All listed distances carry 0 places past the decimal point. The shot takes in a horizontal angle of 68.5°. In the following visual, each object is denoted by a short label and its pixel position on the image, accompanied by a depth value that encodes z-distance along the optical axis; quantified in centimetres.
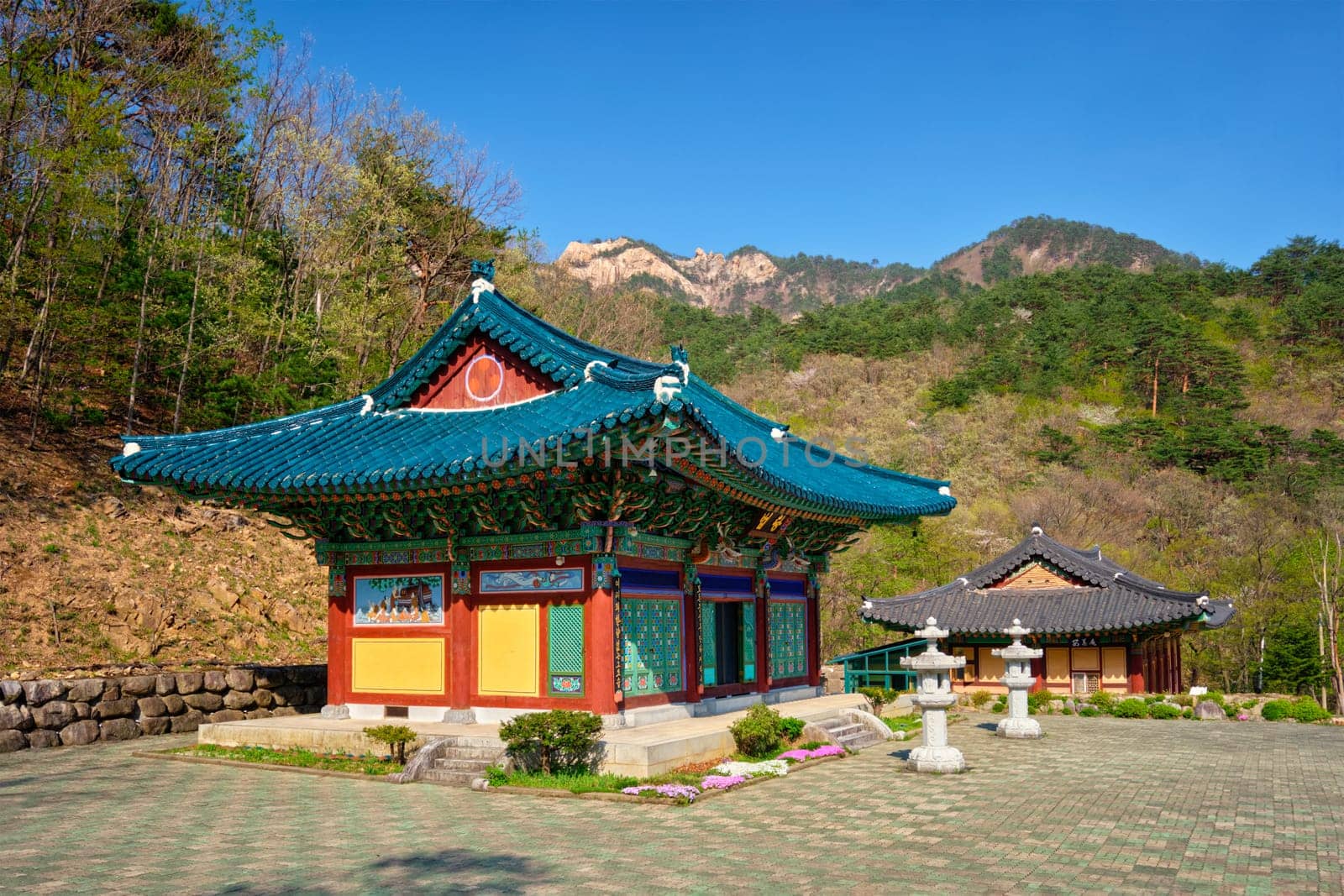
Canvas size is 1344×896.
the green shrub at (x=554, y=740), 1213
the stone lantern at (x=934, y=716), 1391
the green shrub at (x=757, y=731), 1402
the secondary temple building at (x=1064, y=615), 2920
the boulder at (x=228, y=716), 1766
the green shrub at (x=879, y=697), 2278
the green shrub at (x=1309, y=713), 2592
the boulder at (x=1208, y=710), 2670
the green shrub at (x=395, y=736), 1317
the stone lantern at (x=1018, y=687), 1836
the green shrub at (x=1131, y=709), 2597
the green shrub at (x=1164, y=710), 2583
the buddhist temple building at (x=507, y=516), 1320
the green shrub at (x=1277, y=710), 2628
